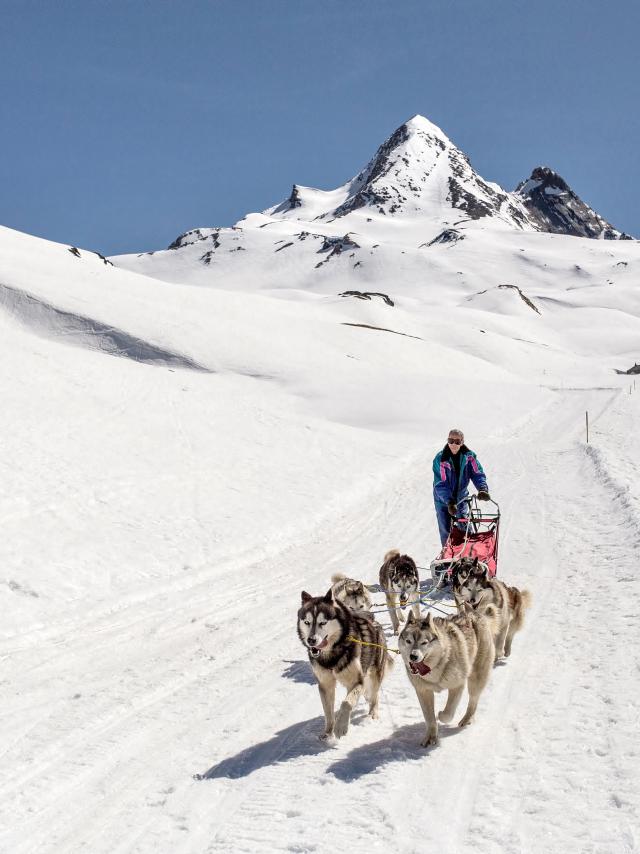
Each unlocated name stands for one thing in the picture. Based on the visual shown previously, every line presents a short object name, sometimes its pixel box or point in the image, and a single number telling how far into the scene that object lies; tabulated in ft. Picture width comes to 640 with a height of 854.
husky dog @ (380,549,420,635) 25.66
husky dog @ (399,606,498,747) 15.01
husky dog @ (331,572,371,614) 23.31
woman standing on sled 29.89
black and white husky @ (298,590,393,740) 15.93
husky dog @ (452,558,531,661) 20.33
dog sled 26.48
